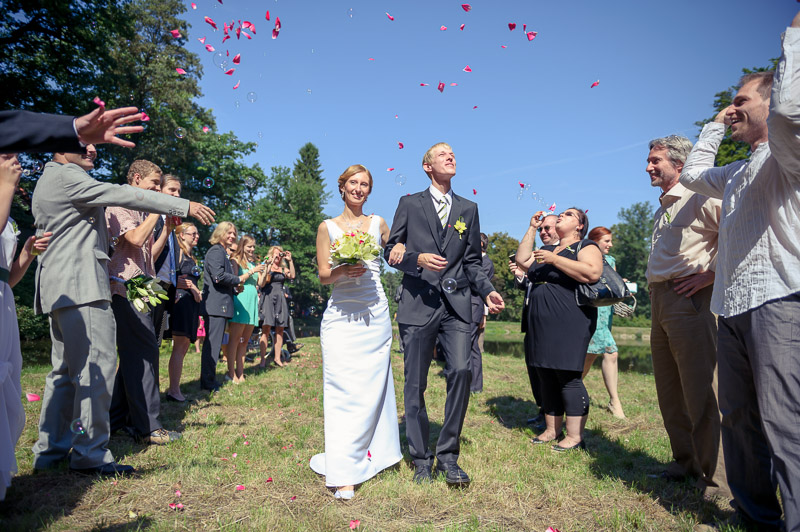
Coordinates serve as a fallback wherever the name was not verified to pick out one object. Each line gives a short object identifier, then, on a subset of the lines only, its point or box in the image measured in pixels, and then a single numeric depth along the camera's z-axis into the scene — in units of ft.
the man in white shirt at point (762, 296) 7.92
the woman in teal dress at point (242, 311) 28.45
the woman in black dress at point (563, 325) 16.24
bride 13.30
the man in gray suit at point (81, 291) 12.44
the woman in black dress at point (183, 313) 22.85
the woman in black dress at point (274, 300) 35.88
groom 13.65
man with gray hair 12.44
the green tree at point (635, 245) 251.13
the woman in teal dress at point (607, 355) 23.09
